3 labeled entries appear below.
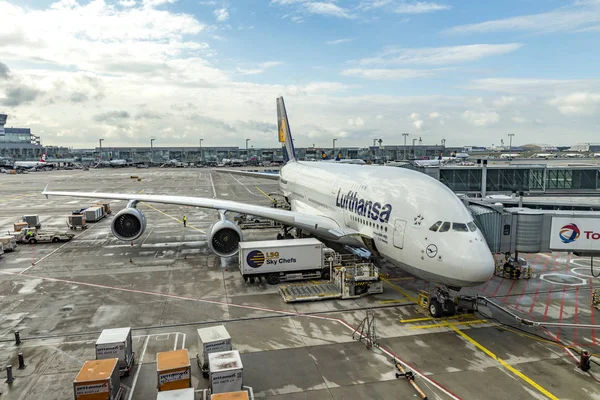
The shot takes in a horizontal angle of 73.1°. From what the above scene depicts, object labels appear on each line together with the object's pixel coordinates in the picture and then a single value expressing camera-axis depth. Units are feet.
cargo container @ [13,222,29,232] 115.08
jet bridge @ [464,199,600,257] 64.69
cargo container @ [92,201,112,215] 150.63
